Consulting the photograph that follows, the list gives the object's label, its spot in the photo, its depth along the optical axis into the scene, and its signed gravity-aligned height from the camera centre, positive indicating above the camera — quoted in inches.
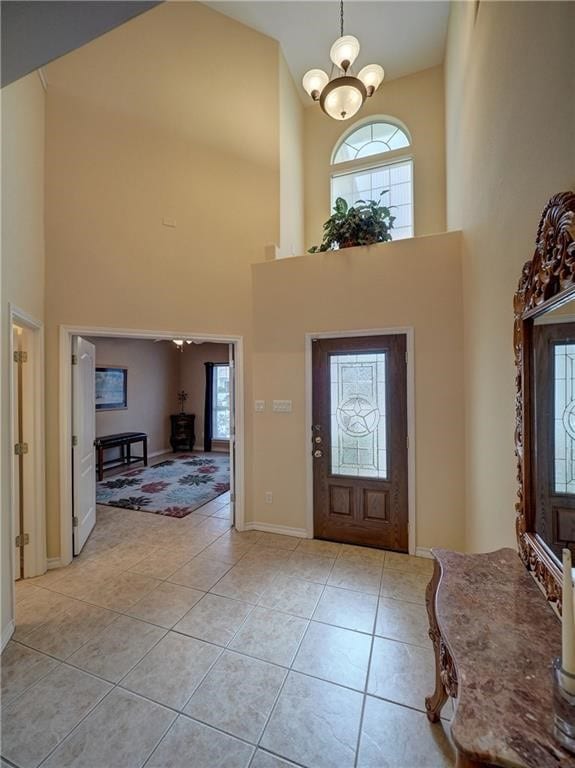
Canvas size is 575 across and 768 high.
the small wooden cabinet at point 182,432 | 322.0 -47.5
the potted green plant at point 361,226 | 132.8 +62.7
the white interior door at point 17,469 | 112.0 -28.4
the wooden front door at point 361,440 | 127.6 -23.1
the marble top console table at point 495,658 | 29.6 -32.2
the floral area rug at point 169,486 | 182.9 -66.1
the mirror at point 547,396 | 45.1 -2.4
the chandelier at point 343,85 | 112.2 +107.4
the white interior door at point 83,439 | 125.4 -22.0
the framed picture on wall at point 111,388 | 256.7 -3.9
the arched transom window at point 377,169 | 189.6 +124.3
